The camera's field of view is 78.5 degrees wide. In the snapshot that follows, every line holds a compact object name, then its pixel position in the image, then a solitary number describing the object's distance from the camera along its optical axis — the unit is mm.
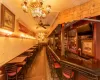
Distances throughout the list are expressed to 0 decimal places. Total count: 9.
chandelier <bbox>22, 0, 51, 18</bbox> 1434
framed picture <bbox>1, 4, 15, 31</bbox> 1727
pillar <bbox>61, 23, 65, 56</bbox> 2710
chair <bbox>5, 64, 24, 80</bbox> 1847
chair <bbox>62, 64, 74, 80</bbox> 1510
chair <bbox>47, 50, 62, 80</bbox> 2371
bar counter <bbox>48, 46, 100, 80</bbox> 1180
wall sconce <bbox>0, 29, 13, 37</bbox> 1839
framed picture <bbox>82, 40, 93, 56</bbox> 1979
